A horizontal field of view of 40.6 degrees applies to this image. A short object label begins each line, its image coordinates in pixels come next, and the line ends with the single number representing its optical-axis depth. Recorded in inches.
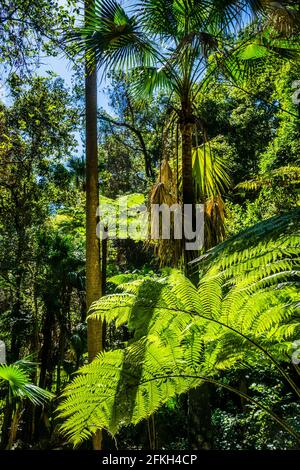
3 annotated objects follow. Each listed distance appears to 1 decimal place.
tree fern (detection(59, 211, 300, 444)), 98.7
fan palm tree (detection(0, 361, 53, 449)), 163.0
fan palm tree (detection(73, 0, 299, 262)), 160.6
